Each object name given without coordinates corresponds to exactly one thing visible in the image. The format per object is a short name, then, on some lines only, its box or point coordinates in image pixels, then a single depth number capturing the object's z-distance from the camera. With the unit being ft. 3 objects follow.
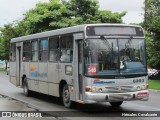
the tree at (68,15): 134.10
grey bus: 44.01
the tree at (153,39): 117.26
